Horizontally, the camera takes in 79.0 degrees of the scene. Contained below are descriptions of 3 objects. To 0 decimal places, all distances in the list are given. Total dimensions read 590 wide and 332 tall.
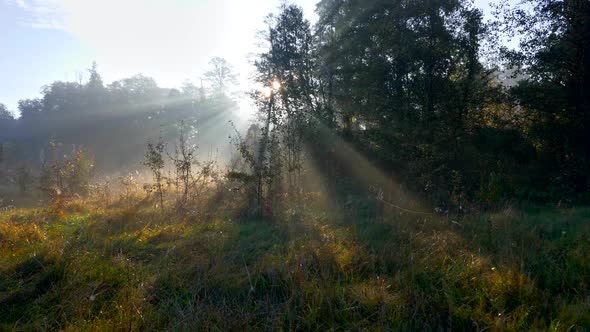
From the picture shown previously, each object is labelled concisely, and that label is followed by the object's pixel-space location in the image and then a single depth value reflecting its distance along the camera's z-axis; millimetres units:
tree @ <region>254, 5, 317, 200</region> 7769
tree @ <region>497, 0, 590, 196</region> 9000
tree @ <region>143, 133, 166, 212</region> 7414
